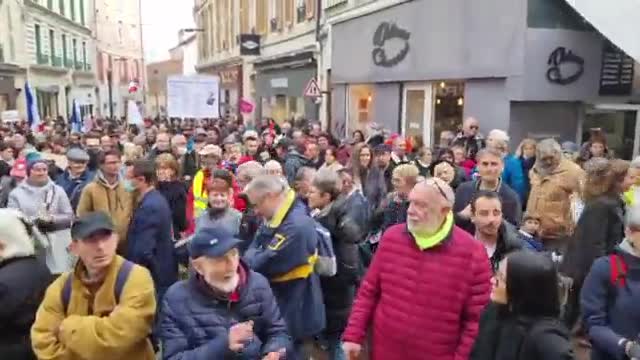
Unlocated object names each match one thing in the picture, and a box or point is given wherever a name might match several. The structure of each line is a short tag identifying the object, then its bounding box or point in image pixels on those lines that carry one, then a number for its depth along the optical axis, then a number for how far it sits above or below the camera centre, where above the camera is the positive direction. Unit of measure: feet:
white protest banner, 48.03 -0.10
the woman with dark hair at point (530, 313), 8.21 -2.92
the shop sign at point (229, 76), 106.69 +3.55
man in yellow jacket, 9.12 -3.17
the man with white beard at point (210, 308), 9.13 -3.18
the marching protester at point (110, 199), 17.28 -2.96
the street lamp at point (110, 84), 158.10 +2.72
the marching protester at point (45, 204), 19.17 -3.50
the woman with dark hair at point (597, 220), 14.97 -2.89
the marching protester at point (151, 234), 16.03 -3.59
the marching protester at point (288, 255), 12.44 -3.18
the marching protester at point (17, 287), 9.50 -2.99
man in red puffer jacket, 10.60 -3.18
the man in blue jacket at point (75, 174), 22.53 -2.91
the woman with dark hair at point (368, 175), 23.59 -3.03
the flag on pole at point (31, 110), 51.31 -1.33
